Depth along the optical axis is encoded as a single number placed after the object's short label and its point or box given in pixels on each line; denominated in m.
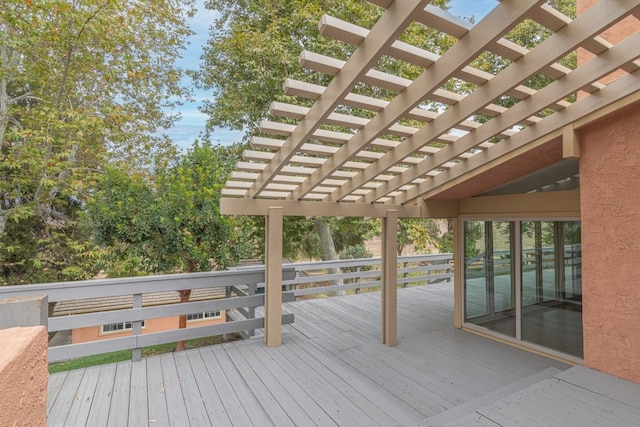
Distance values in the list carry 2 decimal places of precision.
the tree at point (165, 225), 5.16
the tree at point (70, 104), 7.25
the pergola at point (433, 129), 1.95
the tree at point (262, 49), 8.02
